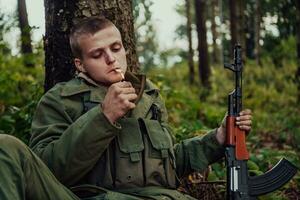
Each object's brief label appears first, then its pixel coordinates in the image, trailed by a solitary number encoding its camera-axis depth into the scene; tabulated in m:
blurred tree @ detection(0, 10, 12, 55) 7.04
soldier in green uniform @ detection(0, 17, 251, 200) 2.78
